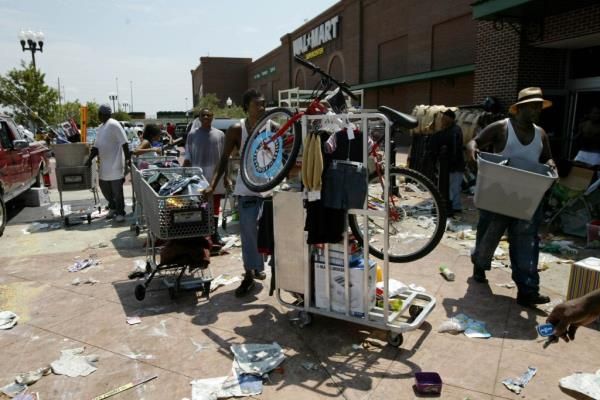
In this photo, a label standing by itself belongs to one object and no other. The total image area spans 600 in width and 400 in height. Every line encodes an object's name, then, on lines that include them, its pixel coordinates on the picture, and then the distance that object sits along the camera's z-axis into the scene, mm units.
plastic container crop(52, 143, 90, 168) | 7699
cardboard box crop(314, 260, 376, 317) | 3629
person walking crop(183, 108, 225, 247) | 6707
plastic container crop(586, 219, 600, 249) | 5914
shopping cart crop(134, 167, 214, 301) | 4453
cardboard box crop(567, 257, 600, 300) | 4035
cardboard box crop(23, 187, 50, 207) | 10250
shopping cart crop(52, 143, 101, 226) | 7746
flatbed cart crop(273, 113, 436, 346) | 3486
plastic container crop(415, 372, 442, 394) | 2984
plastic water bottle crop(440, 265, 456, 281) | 5108
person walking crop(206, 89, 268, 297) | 4629
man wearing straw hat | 4293
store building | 9508
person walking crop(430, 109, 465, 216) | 8398
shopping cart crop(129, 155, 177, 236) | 7195
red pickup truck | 8155
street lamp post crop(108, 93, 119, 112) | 60709
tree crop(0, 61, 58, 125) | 27250
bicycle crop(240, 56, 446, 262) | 3738
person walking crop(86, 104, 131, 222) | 7801
